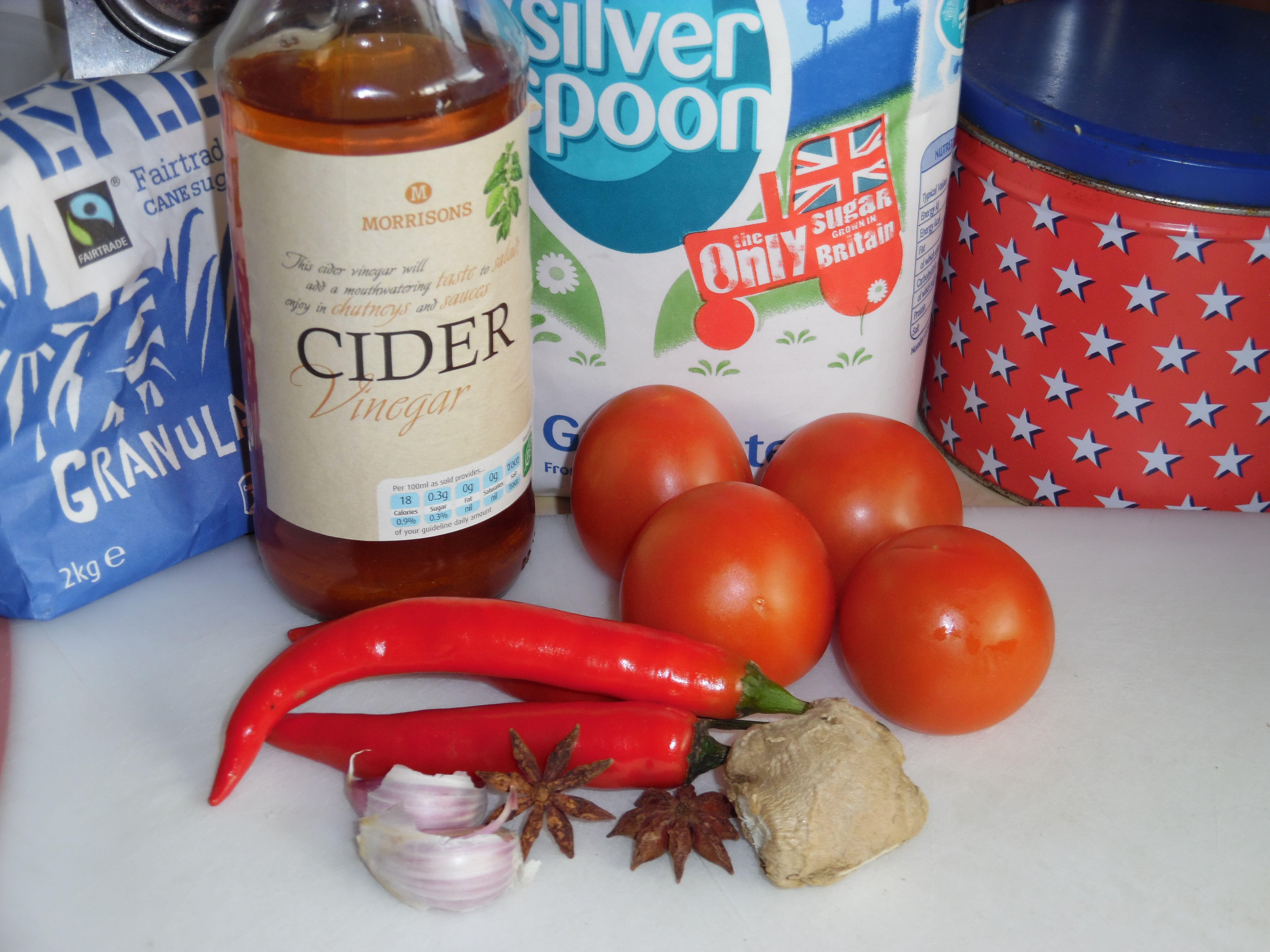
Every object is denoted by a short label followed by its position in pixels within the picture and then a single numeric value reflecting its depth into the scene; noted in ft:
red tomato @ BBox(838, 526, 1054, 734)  2.44
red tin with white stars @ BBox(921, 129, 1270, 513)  2.86
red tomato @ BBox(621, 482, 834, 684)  2.52
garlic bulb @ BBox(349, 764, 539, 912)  2.21
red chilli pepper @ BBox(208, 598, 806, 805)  2.48
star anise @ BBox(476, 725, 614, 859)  2.38
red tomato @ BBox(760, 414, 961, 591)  2.80
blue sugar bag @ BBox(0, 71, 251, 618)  2.47
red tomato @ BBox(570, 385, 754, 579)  2.83
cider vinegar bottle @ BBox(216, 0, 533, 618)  2.24
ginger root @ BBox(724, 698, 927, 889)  2.24
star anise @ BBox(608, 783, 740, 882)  2.33
